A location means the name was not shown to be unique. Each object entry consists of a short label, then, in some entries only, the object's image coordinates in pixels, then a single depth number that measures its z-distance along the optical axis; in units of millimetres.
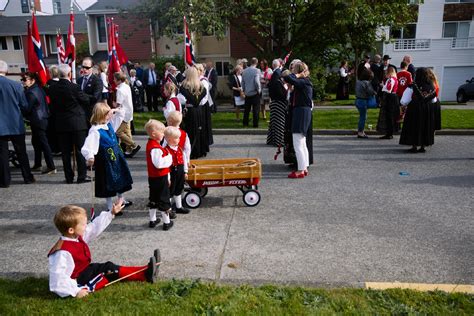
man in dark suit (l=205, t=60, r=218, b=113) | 15406
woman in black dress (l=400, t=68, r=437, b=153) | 10109
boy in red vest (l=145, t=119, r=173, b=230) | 5617
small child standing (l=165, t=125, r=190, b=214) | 6046
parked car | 25203
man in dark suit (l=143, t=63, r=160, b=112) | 18781
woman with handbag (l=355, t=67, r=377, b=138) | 11867
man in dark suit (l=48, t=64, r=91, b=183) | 8141
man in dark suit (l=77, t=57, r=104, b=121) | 9586
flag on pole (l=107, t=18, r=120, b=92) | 11453
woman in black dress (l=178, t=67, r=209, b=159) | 8859
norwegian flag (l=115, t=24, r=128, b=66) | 12694
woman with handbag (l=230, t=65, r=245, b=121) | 14562
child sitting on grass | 3957
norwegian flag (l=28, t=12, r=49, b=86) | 9367
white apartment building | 32625
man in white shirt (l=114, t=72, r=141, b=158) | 9602
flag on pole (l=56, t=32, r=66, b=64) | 10422
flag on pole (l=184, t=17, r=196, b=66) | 10859
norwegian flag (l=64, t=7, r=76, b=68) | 9461
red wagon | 6703
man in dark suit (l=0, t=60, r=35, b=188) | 8188
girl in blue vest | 6008
